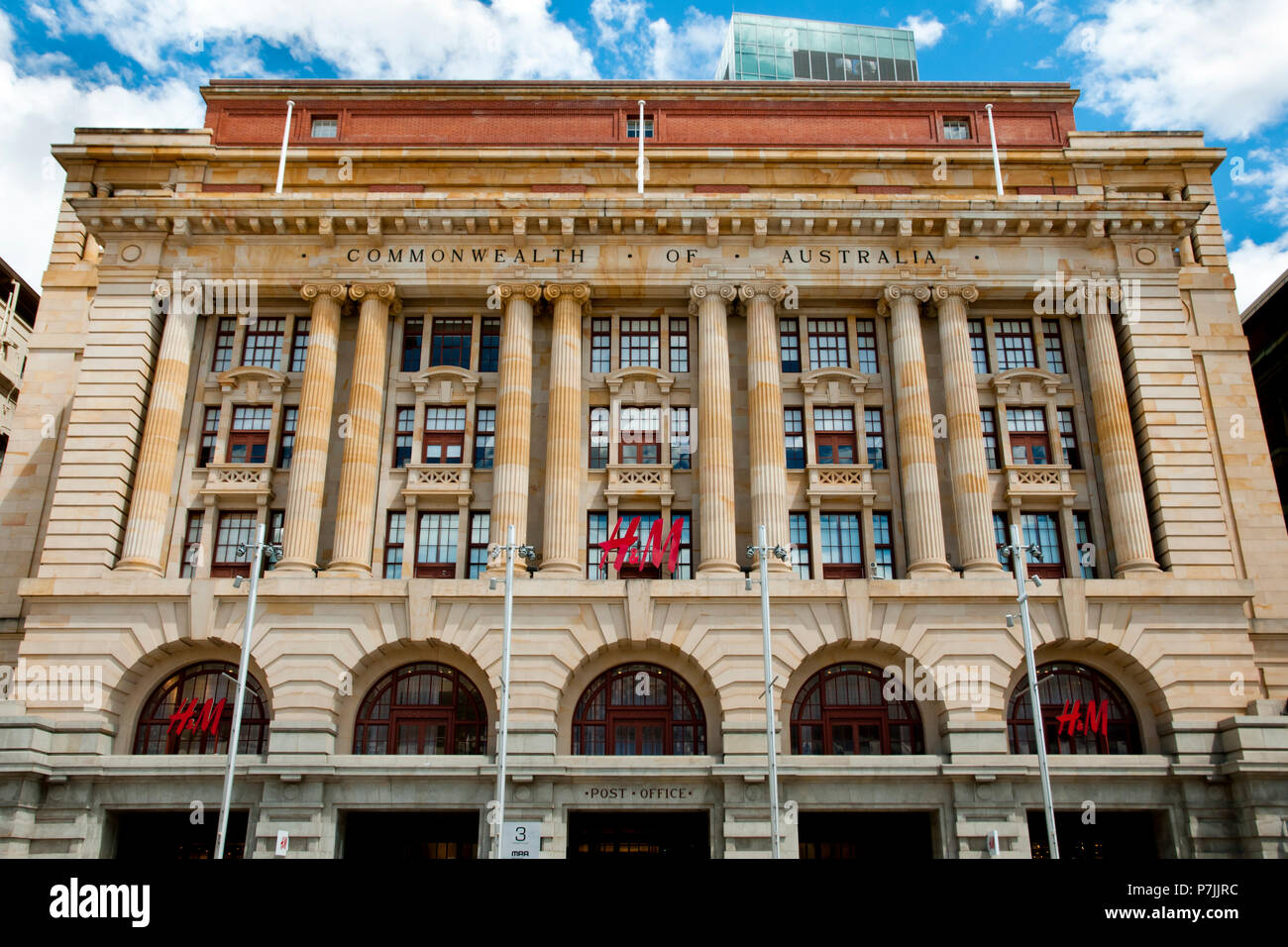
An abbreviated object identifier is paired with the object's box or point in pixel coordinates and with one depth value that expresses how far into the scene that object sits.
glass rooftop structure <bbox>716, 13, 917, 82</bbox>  59.84
